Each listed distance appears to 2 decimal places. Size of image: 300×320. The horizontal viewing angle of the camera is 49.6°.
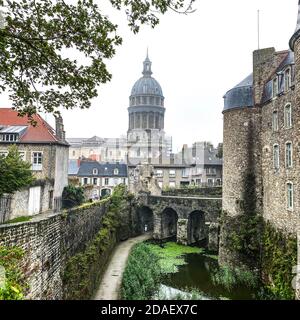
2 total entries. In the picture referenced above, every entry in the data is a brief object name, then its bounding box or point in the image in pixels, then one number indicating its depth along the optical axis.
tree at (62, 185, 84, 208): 26.69
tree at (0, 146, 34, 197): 14.37
